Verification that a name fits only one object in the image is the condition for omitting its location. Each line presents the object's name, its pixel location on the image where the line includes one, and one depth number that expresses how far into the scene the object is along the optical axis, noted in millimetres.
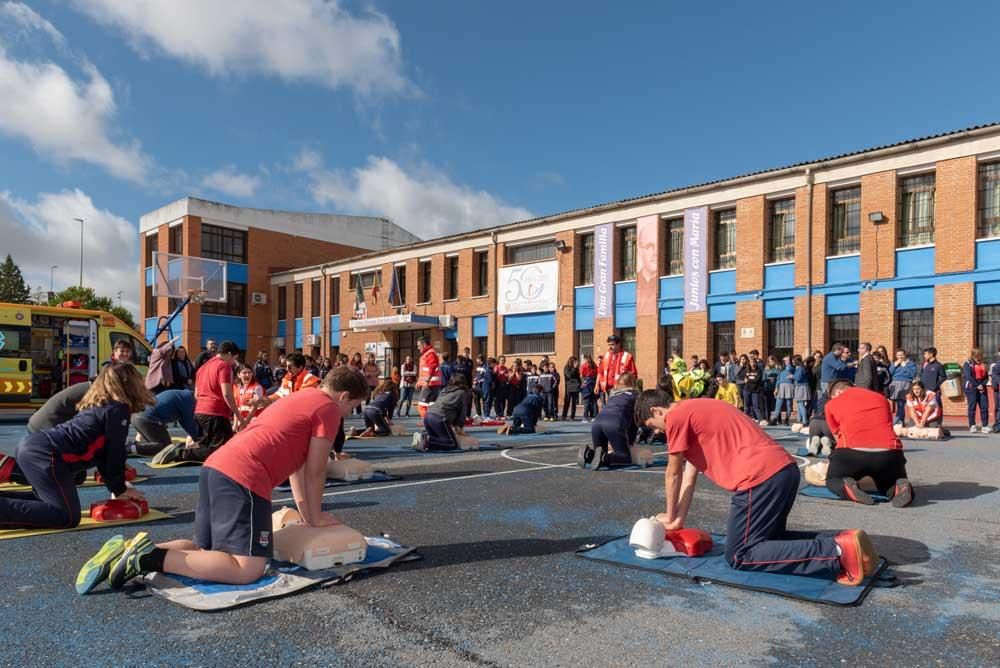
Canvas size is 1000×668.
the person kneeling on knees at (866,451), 7398
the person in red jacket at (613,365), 13901
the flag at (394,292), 35594
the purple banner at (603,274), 27703
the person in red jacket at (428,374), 15930
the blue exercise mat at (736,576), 4320
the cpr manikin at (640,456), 10062
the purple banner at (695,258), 24938
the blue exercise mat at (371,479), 8422
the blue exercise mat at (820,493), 7523
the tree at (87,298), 66250
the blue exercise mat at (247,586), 4125
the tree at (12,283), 84000
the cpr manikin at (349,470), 8727
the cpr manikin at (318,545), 4703
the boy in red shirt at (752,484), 4523
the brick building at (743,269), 19938
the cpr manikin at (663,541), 5082
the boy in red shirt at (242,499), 4262
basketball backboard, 29406
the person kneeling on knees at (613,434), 9805
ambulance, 17141
